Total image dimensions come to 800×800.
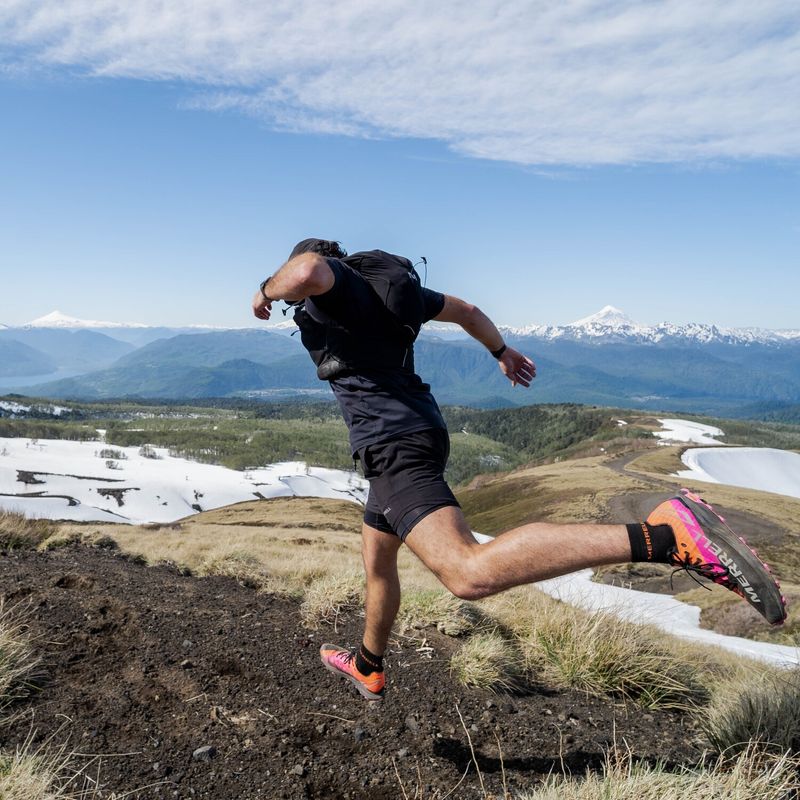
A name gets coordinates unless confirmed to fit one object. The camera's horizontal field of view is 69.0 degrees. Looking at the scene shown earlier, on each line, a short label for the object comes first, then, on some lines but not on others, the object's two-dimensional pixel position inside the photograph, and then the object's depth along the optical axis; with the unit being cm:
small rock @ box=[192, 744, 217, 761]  310
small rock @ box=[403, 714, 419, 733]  357
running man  247
